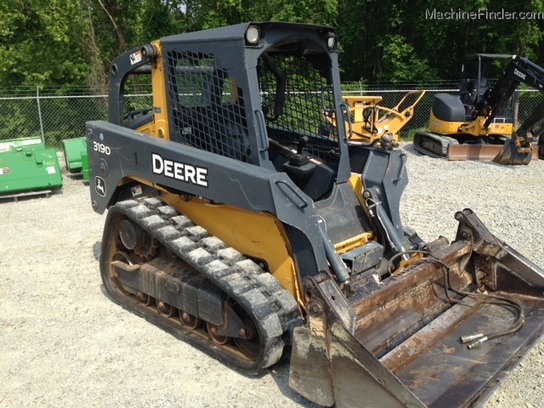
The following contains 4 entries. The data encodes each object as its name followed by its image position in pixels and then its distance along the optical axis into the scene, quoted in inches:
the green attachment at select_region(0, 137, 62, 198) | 340.5
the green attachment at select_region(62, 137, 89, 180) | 405.7
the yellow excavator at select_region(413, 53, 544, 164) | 443.2
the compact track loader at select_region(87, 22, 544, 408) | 123.3
